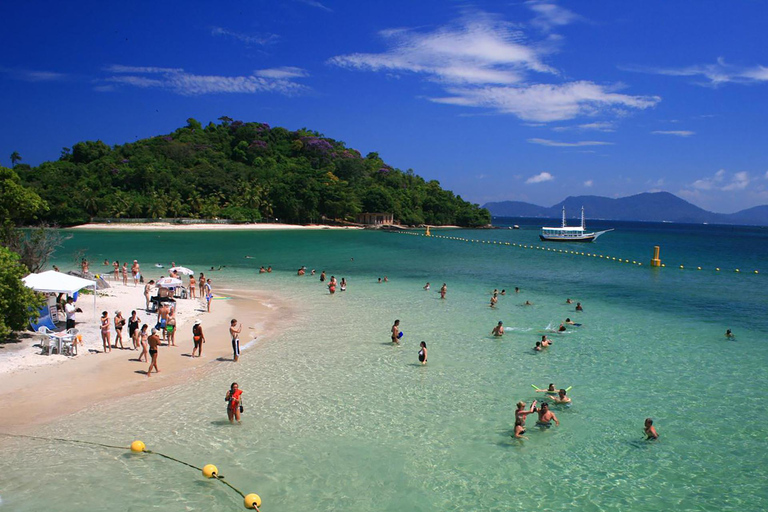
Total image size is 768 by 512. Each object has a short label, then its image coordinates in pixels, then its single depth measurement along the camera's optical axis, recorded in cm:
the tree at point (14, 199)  1932
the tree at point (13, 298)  1580
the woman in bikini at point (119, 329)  1742
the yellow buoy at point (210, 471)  991
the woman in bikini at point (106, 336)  1680
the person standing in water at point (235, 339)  1697
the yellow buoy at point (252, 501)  902
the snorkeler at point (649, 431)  1195
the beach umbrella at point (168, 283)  2504
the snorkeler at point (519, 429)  1194
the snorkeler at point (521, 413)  1204
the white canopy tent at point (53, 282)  1766
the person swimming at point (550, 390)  1438
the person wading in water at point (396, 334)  1947
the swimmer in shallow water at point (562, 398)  1382
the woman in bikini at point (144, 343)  1622
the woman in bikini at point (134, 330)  1723
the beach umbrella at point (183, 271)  2922
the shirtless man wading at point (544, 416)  1245
